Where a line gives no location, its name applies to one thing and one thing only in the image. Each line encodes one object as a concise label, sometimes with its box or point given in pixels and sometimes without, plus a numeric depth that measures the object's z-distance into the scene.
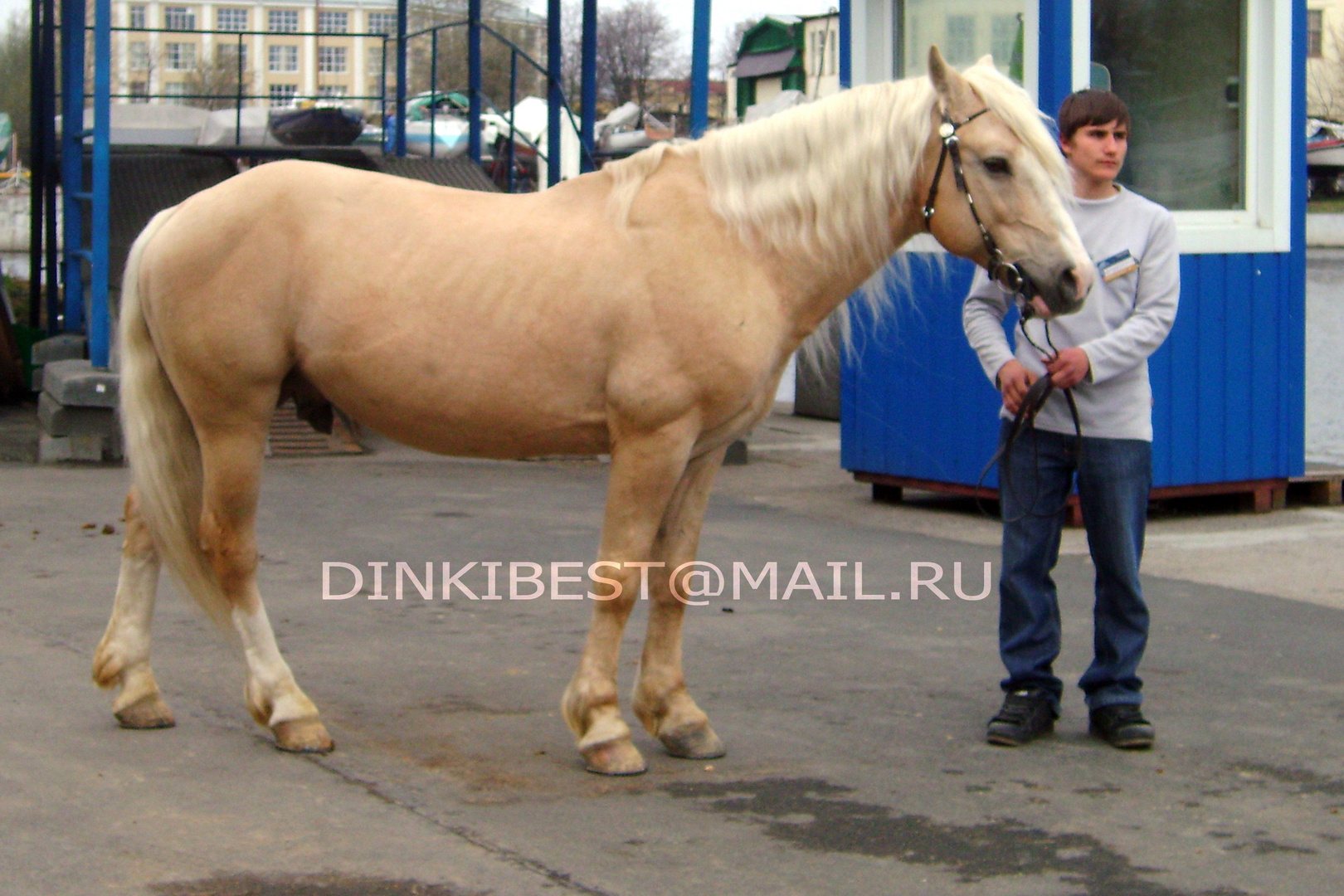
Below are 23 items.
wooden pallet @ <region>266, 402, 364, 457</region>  10.57
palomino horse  3.85
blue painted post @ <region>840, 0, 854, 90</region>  8.66
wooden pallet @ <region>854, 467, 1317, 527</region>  8.20
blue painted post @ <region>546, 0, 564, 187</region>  13.00
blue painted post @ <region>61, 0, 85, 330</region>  12.06
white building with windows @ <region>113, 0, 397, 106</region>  79.44
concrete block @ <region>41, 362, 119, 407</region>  9.78
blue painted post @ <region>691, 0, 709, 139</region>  10.17
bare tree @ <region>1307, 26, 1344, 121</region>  41.47
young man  4.30
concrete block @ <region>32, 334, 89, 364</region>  12.41
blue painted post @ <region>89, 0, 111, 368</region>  9.99
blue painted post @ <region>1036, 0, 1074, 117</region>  7.68
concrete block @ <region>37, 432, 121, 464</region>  9.95
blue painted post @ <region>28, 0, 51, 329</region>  14.16
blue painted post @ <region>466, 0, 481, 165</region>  13.62
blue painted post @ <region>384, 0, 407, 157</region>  14.41
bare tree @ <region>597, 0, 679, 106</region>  48.00
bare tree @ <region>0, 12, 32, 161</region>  47.09
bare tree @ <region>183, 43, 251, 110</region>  44.36
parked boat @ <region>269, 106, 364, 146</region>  16.22
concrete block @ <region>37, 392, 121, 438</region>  9.93
